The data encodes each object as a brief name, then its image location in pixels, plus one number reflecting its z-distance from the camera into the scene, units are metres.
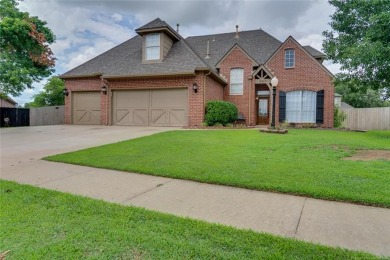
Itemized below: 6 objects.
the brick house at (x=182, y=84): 14.70
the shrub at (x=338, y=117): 17.06
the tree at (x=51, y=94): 27.32
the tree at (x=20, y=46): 12.29
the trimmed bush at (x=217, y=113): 14.27
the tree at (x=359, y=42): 10.38
